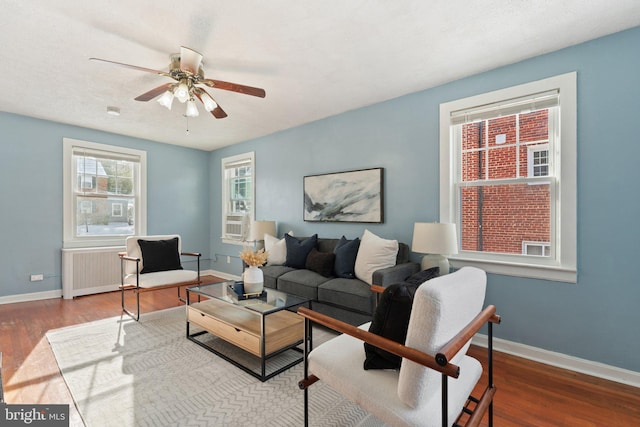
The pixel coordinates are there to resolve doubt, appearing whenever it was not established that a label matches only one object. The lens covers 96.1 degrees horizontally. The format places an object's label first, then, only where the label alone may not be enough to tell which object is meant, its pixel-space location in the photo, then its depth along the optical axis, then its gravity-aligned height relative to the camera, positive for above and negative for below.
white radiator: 4.25 -0.91
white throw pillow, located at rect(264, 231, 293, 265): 3.98 -0.56
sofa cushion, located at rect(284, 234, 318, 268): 3.76 -0.51
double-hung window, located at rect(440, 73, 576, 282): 2.36 +0.32
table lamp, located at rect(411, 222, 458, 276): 2.60 -0.27
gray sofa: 2.67 -0.79
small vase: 2.69 -0.65
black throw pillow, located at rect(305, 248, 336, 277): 3.34 -0.61
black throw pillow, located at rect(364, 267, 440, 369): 1.28 -0.49
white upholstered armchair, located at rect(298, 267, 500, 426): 1.07 -0.68
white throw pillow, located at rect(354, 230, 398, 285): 2.98 -0.48
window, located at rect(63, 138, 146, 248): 4.43 +0.30
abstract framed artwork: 3.54 +0.21
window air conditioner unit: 5.43 -0.28
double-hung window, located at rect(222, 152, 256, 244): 5.32 +0.30
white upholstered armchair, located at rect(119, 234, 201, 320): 3.40 -0.71
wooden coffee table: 2.24 -0.98
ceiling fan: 2.32 +1.10
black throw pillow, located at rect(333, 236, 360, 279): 3.22 -0.53
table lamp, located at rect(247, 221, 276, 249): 4.48 -0.30
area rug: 1.75 -1.25
